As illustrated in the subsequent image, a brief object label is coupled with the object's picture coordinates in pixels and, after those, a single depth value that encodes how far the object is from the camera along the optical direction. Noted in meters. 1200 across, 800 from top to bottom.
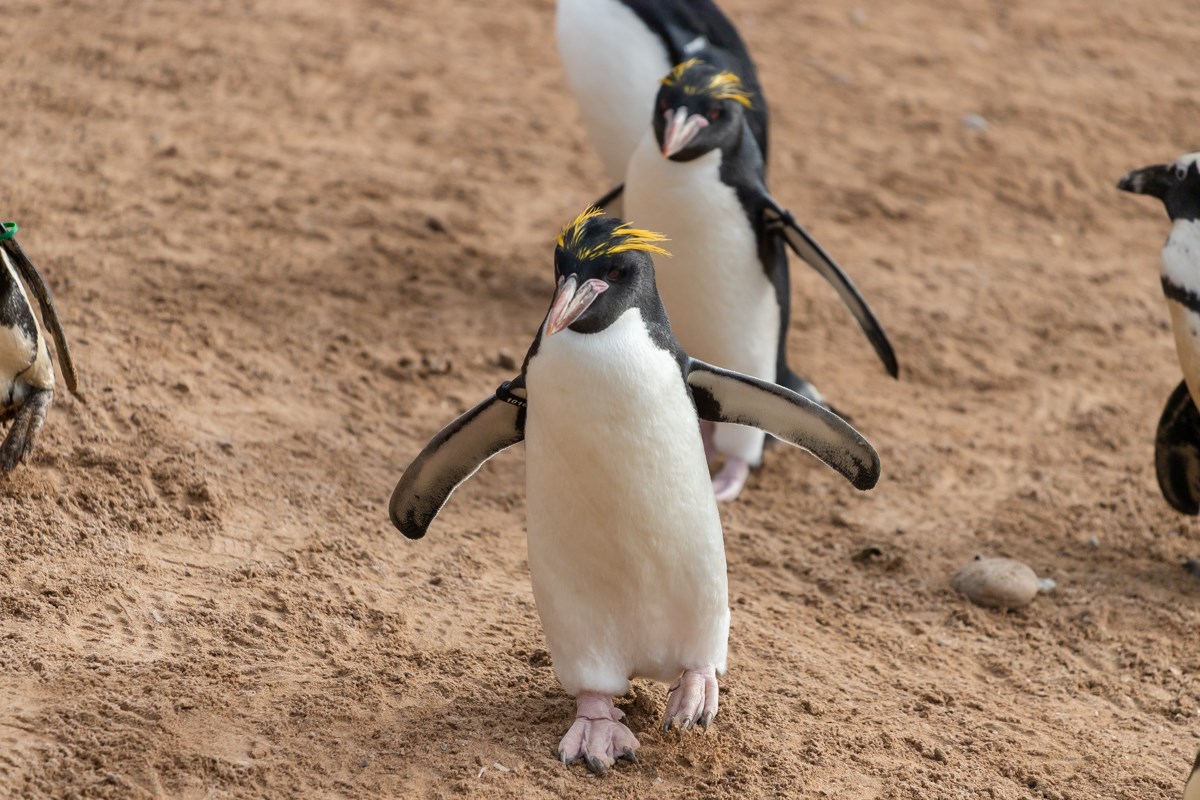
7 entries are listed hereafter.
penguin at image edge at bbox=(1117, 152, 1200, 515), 7.67
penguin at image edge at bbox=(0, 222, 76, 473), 6.62
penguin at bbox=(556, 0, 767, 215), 10.02
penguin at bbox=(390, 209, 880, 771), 5.22
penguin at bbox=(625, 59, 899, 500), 8.00
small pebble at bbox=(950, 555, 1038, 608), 7.46
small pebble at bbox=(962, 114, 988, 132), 14.29
